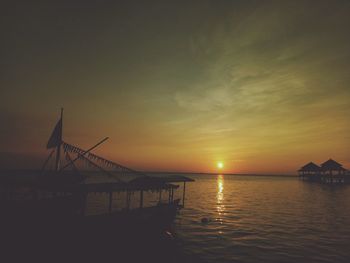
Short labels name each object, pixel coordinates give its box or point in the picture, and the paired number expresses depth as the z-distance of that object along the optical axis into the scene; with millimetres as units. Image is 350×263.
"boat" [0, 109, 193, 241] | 15969
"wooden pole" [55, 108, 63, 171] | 22138
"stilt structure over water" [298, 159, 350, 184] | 83375
